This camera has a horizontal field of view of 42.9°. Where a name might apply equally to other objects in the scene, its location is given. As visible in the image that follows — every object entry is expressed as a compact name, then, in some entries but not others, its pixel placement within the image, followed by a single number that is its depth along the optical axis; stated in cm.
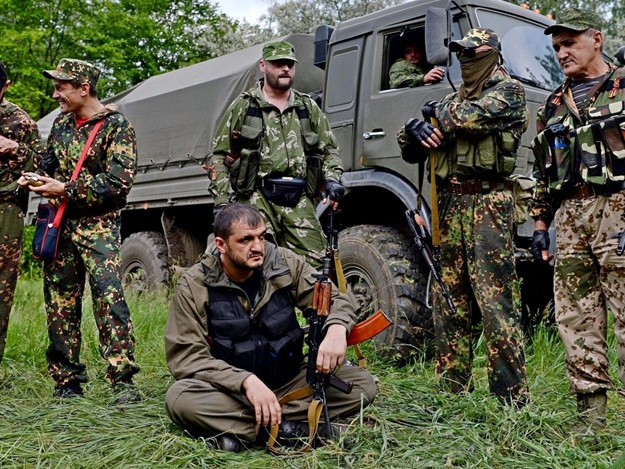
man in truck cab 510
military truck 486
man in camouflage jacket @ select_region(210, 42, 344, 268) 447
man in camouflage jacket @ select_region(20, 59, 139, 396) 407
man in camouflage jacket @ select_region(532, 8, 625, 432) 333
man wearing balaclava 369
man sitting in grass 327
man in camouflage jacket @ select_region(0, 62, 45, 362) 433
